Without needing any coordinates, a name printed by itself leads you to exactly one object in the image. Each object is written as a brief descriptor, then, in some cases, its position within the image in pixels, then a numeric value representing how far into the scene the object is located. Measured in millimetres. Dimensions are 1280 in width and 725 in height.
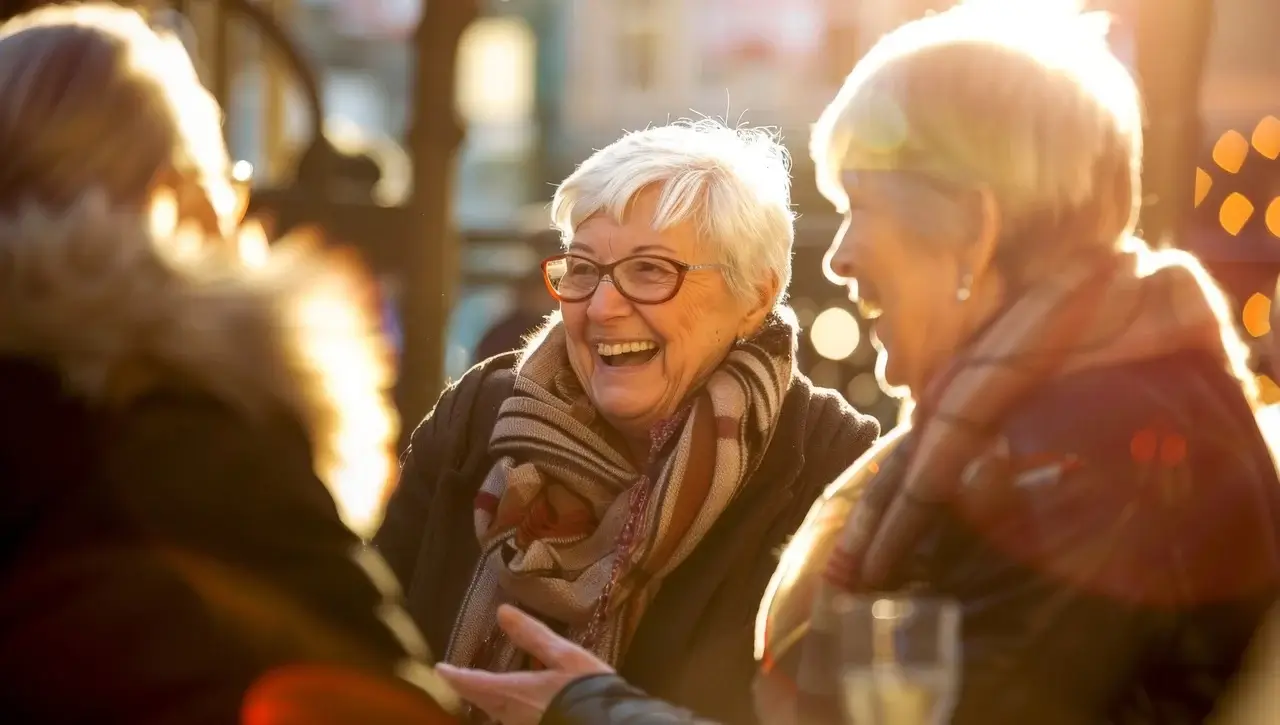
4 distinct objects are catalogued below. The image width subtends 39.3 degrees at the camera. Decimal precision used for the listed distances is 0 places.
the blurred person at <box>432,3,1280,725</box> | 2279
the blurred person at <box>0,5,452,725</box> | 1887
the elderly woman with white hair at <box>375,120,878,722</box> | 3488
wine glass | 2084
